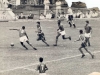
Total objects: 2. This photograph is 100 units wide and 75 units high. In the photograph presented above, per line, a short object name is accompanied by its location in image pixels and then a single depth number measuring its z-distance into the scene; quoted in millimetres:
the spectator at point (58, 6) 38812
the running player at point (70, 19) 25625
